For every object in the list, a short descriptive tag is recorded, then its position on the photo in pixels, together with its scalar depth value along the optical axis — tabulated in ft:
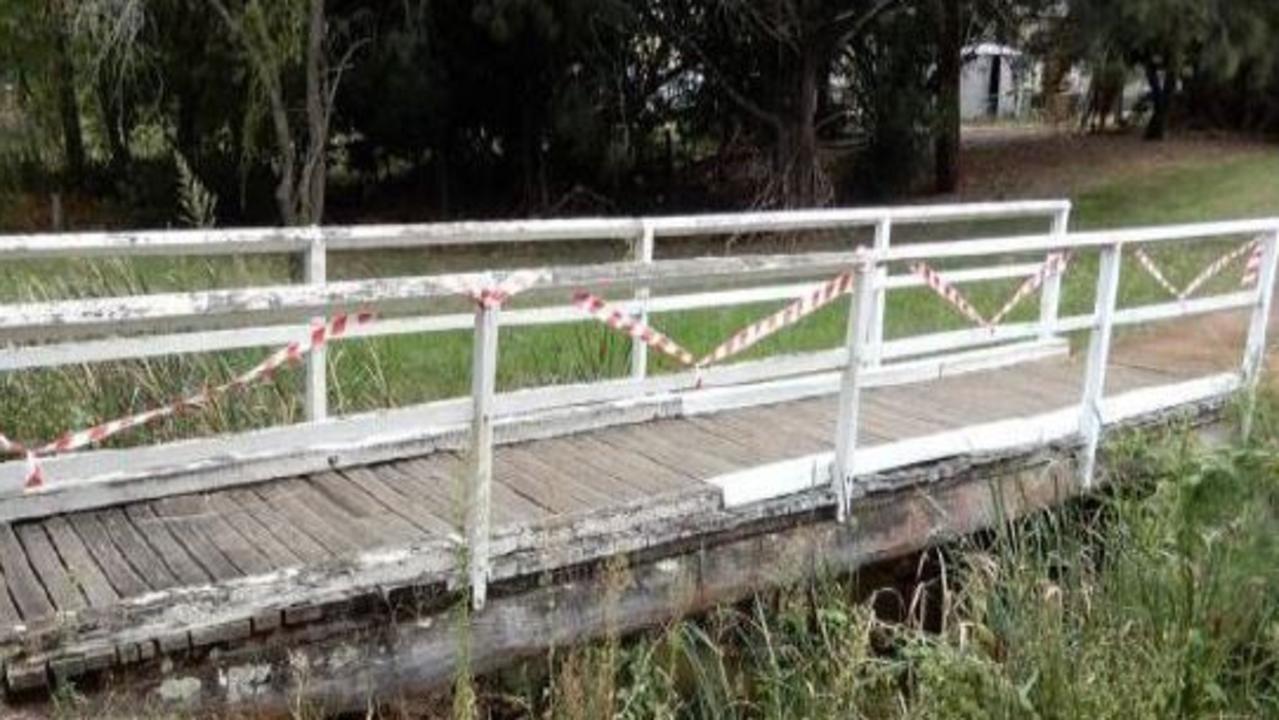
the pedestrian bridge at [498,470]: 13.38
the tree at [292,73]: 43.93
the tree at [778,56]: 55.52
